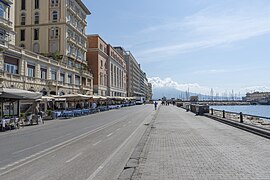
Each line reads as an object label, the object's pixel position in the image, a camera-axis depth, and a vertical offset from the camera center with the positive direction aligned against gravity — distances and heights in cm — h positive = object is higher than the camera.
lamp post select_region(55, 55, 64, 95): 4331 +424
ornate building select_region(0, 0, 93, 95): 3741 +1143
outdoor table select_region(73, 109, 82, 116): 3359 -166
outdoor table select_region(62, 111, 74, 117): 3100 -172
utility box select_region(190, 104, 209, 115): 3338 -142
